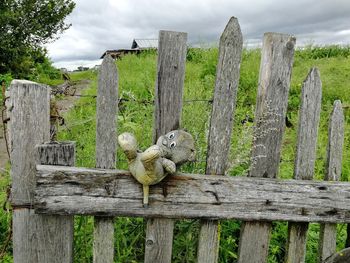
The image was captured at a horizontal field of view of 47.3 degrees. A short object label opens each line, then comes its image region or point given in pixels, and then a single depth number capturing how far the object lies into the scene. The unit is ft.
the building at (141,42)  71.84
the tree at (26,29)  52.42
